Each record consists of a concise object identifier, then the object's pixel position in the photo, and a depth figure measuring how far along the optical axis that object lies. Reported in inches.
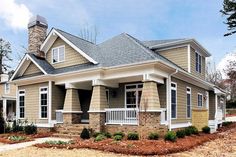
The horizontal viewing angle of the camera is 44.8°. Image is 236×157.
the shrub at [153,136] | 530.3
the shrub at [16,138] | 603.1
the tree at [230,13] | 853.8
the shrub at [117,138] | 532.1
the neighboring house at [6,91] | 1358.5
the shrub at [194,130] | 661.5
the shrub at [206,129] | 718.5
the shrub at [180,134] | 579.4
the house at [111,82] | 597.6
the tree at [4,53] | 2078.0
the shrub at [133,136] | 529.0
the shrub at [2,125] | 765.3
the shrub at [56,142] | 505.4
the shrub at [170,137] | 516.4
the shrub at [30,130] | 721.6
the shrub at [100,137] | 535.2
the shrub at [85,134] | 588.1
